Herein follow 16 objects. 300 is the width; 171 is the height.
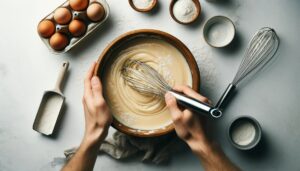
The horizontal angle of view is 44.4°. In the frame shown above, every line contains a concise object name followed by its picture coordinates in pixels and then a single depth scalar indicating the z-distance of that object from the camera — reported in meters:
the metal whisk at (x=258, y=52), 1.24
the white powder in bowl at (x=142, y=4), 1.24
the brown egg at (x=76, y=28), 1.20
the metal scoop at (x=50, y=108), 1.23
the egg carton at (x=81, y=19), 1.23
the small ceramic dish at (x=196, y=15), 1.21
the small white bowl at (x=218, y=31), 1.23
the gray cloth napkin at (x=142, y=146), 1.20
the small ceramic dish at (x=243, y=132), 1.18
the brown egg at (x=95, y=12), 1.19
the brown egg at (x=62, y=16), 1.20
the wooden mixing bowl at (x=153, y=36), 1.09
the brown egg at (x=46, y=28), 1.20
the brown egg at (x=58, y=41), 1.20
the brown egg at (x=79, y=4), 1.20
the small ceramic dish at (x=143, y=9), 1.21
